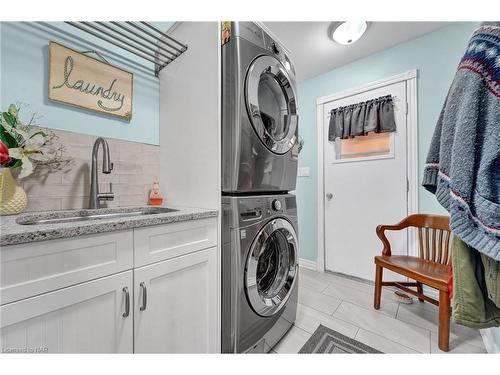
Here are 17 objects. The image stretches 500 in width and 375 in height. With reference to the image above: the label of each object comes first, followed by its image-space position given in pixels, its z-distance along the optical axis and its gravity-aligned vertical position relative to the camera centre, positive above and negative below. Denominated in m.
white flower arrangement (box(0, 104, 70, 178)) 0.83 +0.20
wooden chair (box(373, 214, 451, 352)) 1.18 -0.56
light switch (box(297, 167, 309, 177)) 2.54 +0.21
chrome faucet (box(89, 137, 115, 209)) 1.04 +0.02
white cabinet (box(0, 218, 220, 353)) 0.53 -0.35
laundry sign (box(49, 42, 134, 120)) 1.04 +0.61
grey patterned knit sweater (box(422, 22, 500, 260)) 0.49 +0.10
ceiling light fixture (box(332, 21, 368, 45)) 1.64 +1.34
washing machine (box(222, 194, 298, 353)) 0.99 -0.47
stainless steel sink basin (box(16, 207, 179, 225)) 0.87 -0.14
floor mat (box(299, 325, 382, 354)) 1.17 -0.97
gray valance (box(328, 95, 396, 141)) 1.93 +0.71
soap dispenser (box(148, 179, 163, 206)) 1.32 -0.06
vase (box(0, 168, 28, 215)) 0.83 -0.04
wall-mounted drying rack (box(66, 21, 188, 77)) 1.01 +0.86
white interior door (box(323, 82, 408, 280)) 1.91 -0.09
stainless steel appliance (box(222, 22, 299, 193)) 0.99 +0.39
